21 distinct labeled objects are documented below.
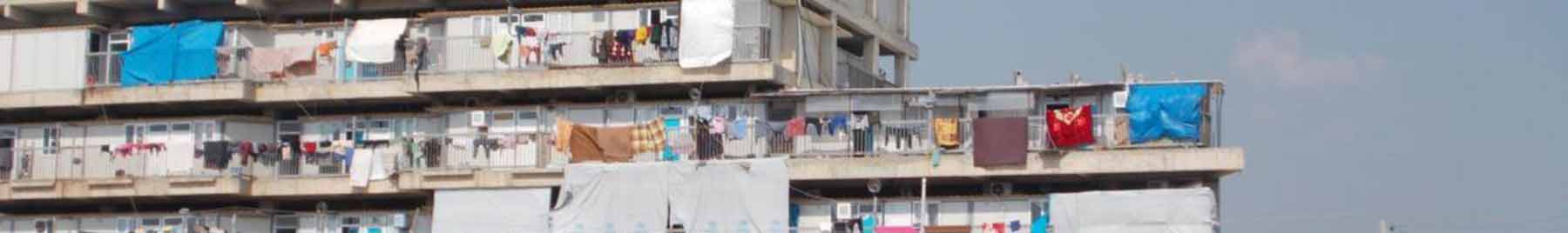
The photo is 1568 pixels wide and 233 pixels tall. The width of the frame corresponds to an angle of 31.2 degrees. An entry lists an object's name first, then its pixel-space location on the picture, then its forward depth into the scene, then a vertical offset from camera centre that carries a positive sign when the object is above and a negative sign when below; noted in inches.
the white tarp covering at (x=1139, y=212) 2014.0 -52.0
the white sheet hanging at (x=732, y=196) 2103.8 -46.4
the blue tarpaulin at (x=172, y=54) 2326.5 +62.2
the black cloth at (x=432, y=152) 2258.0 -16.6
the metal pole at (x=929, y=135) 2086.6 +2.1
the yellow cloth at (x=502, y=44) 2210.9 +69.4
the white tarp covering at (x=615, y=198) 2154.3 -49.8
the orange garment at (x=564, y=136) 2181.3 -2.0
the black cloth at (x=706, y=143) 2177.7 -6.1
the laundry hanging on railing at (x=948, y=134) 2095.2 +2.9
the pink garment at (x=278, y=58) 2315.5 +59.2
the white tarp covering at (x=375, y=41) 2268.7 +73.0
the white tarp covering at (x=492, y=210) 2190.0 -61.6
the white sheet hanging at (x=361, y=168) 2273.6 -30.1
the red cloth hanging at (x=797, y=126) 2137.1 +7.4
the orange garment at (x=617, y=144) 2188.7 -8.2
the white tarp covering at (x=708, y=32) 2146.9 +78.6
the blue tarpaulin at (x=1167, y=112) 2053.4 +20.7
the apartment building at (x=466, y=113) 2107.5 +15.7
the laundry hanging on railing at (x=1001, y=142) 2066.9 -2.3
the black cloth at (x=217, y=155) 2324.1 -21.4
